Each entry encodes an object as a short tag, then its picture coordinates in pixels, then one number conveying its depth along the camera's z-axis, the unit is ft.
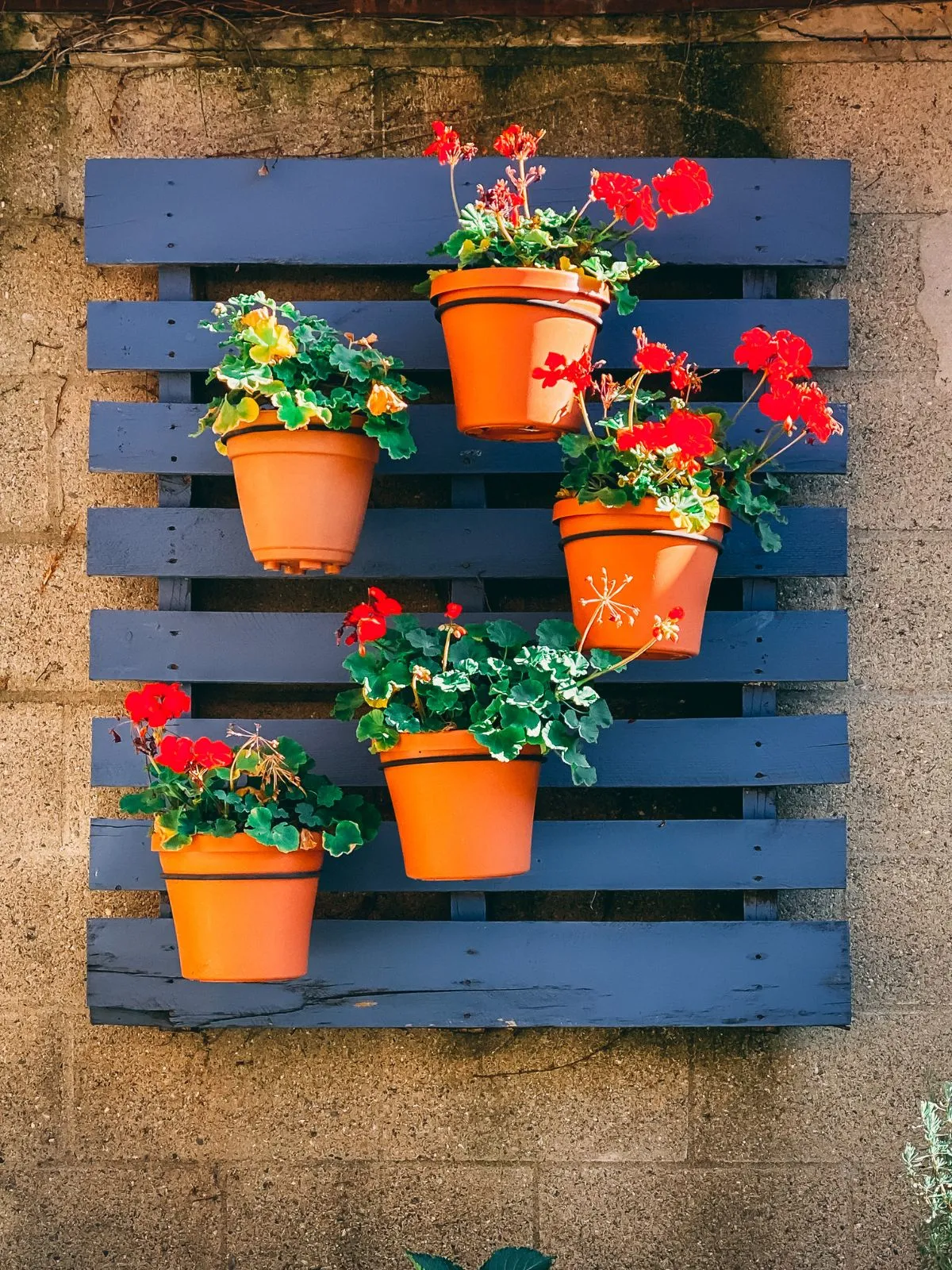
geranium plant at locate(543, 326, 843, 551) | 6.60
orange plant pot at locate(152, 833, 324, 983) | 6.88
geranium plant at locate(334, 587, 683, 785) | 6.56
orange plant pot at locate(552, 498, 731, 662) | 6.79
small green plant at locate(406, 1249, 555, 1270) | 6.72
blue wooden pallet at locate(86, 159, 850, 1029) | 7.54
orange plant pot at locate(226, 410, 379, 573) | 7.00
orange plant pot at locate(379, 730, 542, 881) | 6.72
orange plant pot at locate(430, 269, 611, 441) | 6.84
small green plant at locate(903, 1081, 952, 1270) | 6.67
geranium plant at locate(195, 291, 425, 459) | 6.77
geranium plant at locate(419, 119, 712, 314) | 6.65
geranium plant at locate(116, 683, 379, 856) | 6.72
